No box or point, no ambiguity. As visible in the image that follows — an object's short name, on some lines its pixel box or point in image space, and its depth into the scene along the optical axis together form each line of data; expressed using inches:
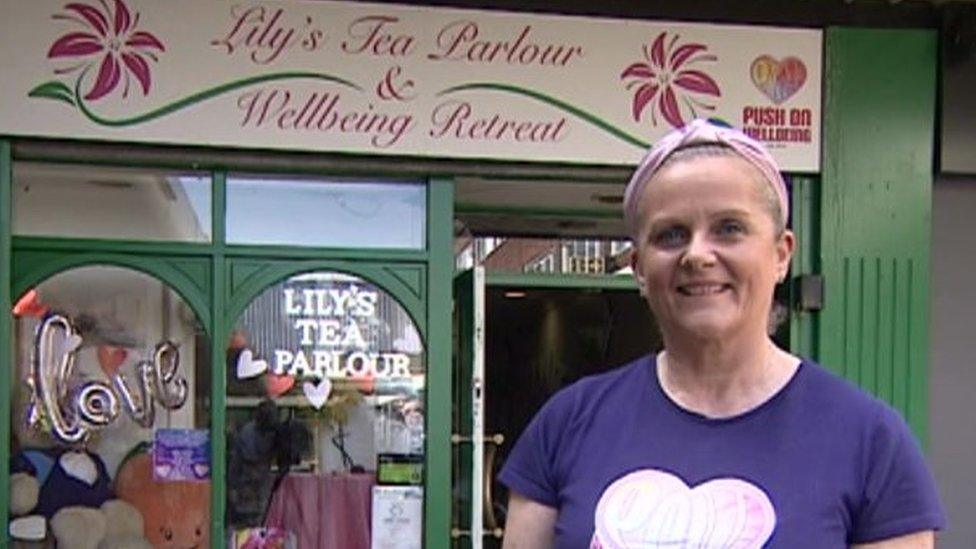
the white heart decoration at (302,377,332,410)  200.1
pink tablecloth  200.2
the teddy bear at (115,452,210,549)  191.3
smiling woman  55.7
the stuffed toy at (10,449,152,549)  187.0
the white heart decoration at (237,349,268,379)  195.0
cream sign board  183.9
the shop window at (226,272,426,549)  196.5
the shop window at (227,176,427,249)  193.5
